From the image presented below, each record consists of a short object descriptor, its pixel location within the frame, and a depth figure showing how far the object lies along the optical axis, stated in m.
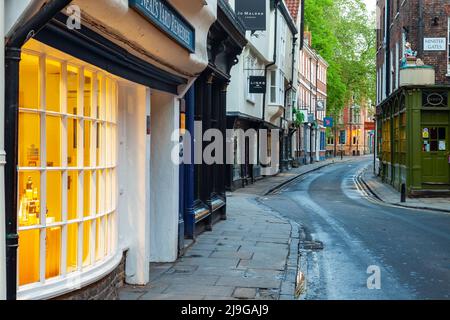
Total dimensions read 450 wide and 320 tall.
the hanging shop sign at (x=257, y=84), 26.59
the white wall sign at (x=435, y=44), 23.61
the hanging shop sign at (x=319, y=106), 56.63
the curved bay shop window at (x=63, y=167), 5.00
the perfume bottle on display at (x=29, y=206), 4.97
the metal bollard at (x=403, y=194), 21.81
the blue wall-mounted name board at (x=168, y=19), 6.34
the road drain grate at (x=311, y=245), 12.02
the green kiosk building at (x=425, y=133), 23.17
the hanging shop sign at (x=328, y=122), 57.97
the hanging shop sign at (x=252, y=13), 22.02
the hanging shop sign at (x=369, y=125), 41.47
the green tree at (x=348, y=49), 63.44
